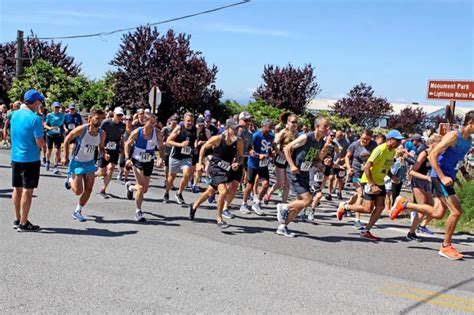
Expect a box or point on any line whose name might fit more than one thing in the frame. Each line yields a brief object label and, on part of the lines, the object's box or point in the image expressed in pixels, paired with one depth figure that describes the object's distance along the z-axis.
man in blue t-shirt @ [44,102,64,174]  14.31
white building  75.40
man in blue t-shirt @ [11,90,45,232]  7.12
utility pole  28.93
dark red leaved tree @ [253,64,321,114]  35.53
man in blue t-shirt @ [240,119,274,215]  10.41
